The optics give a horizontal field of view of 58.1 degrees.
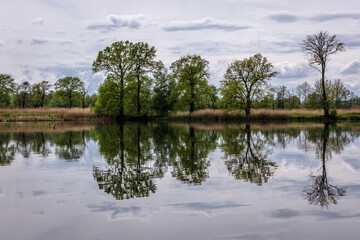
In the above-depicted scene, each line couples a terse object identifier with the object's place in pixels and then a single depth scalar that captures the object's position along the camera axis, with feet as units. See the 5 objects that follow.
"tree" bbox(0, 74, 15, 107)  270.46
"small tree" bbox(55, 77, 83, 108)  290.15
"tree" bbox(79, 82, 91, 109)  290.97
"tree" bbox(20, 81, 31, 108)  292.20
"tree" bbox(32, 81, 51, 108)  296.92
